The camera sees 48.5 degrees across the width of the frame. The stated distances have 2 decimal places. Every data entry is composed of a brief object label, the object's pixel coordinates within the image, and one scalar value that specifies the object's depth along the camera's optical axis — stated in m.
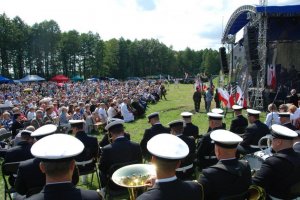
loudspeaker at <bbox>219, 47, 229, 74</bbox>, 29.63
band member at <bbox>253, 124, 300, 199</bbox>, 4.41
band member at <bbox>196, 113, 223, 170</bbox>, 6.65
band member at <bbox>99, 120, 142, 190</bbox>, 5.87
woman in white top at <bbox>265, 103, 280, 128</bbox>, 10.01
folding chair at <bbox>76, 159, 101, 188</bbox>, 7.23
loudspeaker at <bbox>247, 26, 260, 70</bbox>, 21.70
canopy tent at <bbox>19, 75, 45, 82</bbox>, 48.90
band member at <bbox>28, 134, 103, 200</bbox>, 2.68
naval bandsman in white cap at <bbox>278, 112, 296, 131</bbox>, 8.26
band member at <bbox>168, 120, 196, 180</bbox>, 6.13
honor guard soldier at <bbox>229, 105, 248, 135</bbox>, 9.52
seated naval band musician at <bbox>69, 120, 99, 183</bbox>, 7.23
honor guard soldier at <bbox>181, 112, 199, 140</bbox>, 9.12
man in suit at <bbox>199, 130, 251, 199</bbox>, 3.82
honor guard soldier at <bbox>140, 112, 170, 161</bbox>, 8.12
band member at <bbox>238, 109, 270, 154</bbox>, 7.73
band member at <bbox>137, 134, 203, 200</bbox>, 2.94
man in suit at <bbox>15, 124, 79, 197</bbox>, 4.57
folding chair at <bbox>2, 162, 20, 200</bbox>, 5.90
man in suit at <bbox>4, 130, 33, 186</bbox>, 6.36
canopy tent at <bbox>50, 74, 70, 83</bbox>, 56.25
